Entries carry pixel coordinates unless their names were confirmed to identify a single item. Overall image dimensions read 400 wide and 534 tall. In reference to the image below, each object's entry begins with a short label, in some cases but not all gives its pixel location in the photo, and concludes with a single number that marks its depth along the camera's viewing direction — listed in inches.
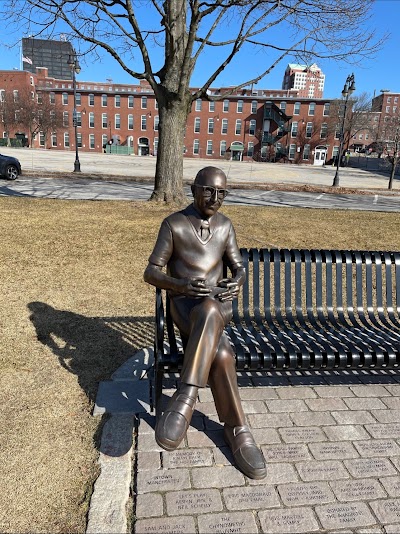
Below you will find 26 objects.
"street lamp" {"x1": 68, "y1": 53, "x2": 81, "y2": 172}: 913.5
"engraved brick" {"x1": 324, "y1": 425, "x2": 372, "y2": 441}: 119.4
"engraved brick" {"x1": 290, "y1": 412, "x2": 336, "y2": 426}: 125.6
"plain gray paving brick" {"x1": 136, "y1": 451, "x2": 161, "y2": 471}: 104.7
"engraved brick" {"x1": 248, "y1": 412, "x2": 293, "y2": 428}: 123.7
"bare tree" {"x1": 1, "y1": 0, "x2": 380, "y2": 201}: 437.4
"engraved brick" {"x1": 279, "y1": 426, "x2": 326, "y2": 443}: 117.7
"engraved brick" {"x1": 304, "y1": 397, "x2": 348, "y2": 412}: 133.0
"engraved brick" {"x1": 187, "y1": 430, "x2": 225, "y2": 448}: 114.0
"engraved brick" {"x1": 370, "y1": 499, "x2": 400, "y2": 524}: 92.3
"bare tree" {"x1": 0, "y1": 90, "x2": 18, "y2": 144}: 2448.3
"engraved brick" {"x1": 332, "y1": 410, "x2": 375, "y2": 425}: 126.9
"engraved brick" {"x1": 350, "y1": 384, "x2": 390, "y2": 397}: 142.5
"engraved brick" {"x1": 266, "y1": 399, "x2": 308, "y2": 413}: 131.4
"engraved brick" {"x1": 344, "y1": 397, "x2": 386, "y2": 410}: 134.8
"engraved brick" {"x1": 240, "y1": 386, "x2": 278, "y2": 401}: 137.5
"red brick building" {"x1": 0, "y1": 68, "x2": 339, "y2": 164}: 2517.2
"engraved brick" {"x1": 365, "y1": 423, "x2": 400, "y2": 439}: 121.4
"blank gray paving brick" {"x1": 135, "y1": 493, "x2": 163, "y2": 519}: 91.1
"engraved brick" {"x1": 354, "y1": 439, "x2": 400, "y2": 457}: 113.7
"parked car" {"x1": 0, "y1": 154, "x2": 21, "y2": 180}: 750.8
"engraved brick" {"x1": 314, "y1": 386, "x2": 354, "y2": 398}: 141.0
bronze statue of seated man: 101.7
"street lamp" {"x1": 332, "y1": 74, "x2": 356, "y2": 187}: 929.0
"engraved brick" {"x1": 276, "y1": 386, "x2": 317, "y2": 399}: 139.3
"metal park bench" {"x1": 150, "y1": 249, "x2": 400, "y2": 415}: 127.0
